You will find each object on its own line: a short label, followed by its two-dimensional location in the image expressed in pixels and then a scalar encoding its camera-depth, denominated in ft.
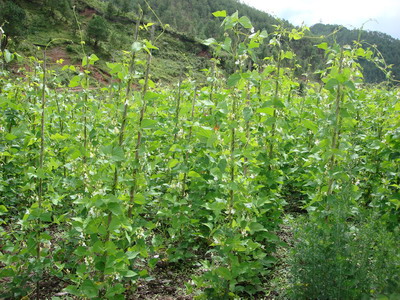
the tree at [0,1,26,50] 102.01
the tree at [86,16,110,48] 129.29
